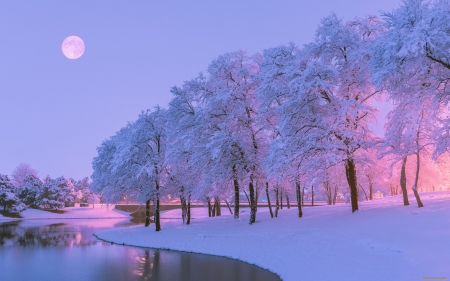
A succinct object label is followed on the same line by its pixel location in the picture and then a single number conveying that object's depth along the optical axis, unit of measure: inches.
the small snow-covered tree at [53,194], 3472.0
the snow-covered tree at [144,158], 1241.4
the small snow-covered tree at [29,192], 3447.3
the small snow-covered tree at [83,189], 5152.6
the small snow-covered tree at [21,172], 4628.4
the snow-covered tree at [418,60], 577.6
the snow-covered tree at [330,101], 820.6
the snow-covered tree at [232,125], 1033.5
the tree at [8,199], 2901.1
